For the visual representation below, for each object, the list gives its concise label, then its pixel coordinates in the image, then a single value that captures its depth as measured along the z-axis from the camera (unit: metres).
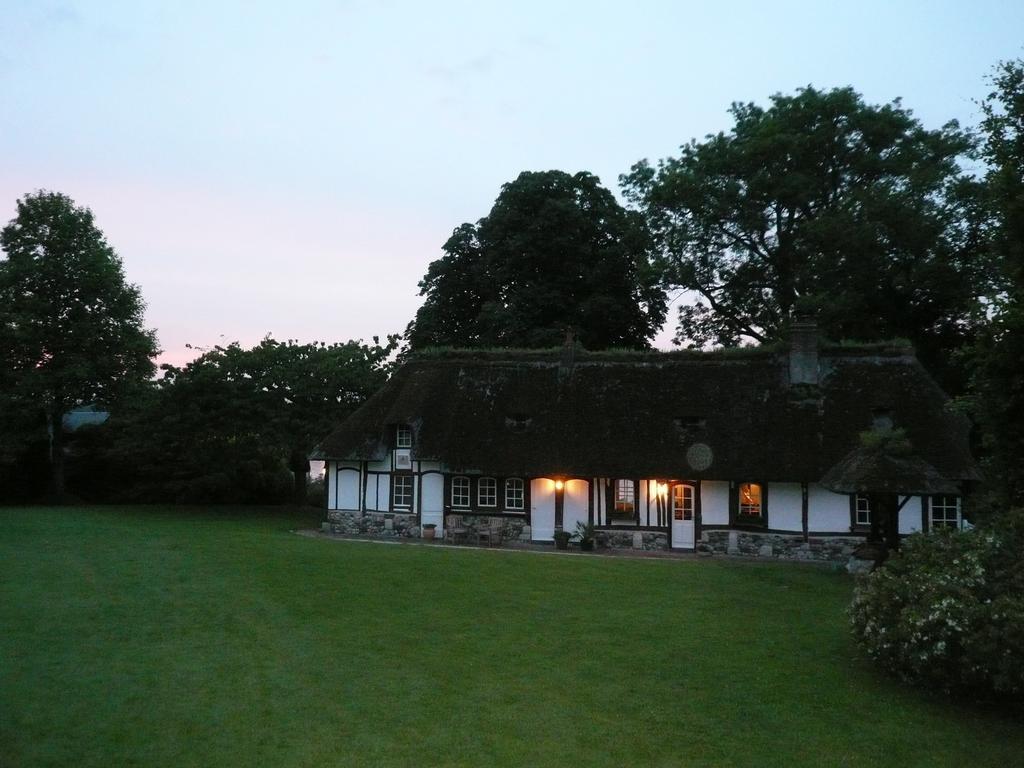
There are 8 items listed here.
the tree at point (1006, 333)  13.17
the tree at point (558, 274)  37.41
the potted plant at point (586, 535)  25.14
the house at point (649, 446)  24.20
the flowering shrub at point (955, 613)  9.81
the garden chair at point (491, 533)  26.25
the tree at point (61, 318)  35.31
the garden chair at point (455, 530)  26.77
